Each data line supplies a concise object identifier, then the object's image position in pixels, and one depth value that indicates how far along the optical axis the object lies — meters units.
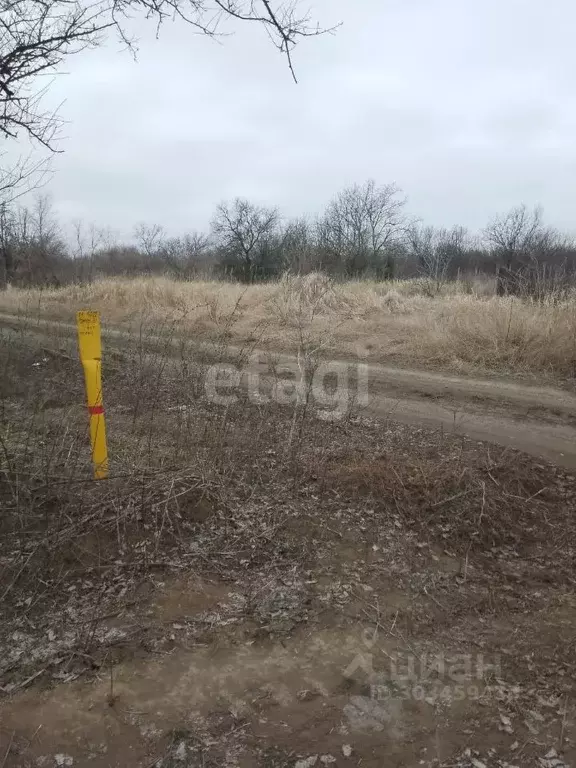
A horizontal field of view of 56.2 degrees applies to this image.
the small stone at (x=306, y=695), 2.24
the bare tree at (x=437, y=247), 36.49
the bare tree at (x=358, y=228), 38.66
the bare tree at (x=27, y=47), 3.99
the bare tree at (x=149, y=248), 46.73
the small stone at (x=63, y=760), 1.94
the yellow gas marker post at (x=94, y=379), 3.41
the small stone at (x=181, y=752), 1.96
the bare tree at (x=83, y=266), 16.84
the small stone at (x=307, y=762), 1.95
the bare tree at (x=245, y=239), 36.01
